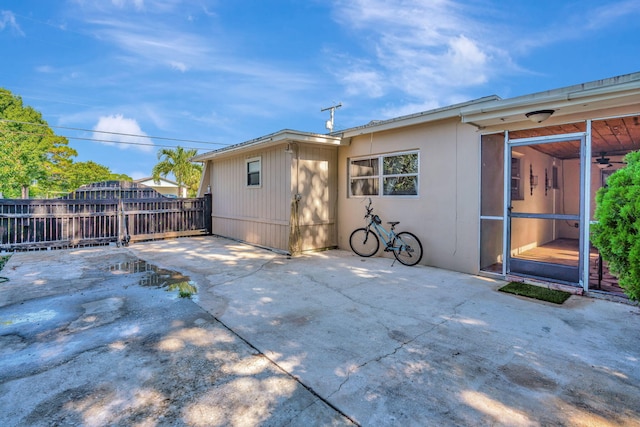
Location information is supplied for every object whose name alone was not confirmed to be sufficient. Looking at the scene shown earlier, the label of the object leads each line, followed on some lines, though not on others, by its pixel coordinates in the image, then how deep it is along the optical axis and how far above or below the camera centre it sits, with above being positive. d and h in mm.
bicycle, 5809 -694
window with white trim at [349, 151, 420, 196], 5968 +691
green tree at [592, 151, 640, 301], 2016 -136
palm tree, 24781 +3575
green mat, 3826 -1135
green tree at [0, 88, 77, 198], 17316 +4324
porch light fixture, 3990 +1206
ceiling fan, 5977 +885
